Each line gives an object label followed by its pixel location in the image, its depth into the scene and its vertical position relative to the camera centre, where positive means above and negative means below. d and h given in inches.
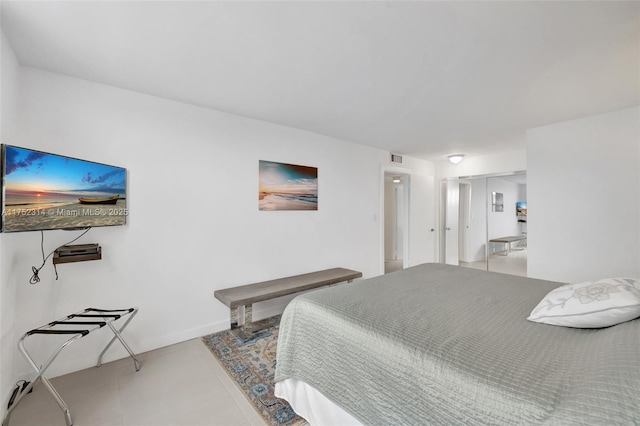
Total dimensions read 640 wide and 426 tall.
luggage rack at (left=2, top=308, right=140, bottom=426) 60.7 -34.8
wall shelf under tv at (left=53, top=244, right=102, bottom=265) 76.5 -12.1
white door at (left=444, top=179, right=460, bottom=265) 218.5 -7.0
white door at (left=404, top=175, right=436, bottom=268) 206.1 -7.2
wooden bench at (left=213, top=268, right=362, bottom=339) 102.6 -33.2
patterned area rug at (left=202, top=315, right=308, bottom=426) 66.0 -50.5
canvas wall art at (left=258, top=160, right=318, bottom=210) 127.6 +13.9
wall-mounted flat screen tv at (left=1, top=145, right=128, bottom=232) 60.2 +6.0
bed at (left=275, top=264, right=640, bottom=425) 31.5 -22.7
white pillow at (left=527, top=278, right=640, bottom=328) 45.2 -17.3
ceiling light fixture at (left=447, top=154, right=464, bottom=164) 194.4 +41.5
